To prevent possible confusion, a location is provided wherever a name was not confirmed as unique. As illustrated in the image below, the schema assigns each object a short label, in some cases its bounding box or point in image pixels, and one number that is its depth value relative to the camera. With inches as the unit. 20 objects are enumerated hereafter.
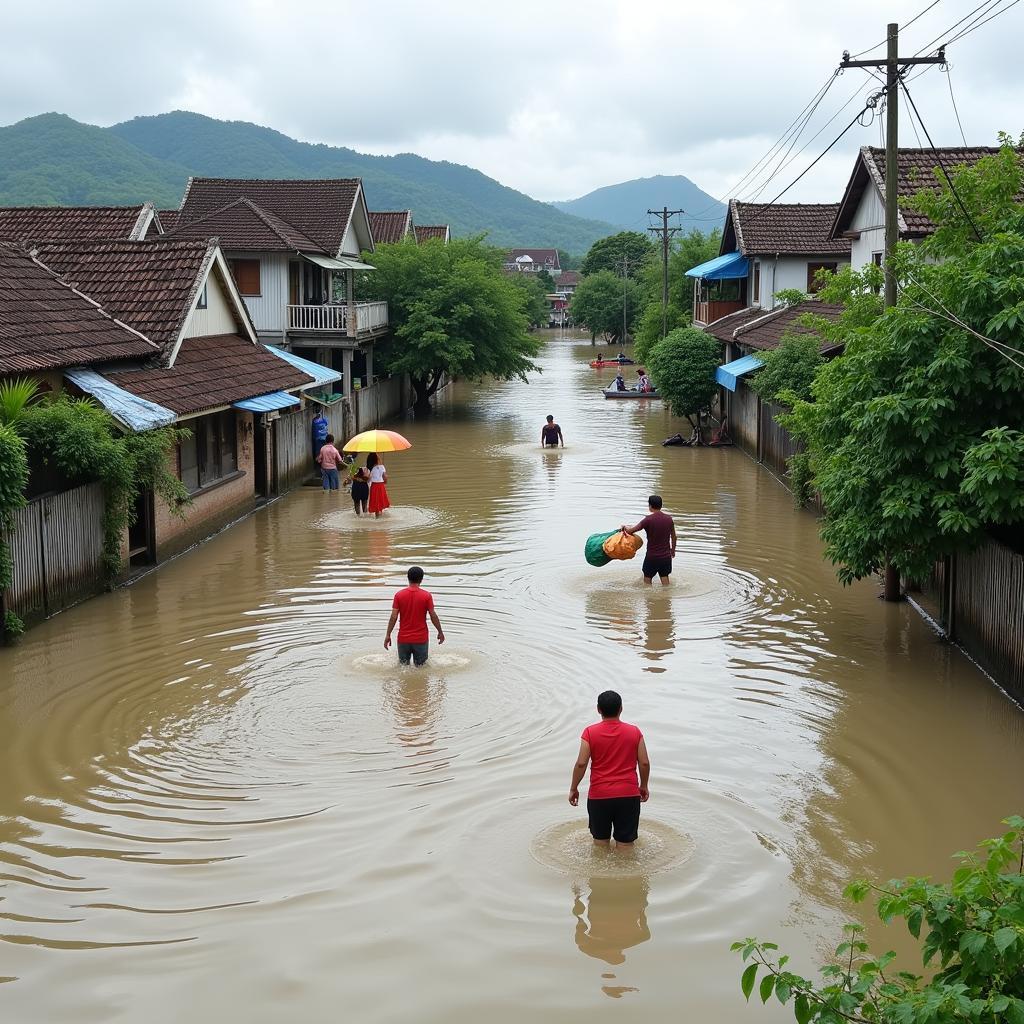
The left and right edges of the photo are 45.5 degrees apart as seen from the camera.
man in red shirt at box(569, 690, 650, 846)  356.5
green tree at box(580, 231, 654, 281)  5059.1
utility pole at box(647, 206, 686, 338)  2273.6
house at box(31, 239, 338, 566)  804.0
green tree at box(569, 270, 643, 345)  4222.4
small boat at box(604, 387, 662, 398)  2167.2
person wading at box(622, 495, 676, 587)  712.4
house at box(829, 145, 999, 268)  993.5
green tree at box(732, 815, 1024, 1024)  189.0
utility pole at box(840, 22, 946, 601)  674.8
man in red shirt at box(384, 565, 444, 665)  539.2
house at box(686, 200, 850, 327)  1630.2
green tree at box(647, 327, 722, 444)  1553.9
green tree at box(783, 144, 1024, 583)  515.5
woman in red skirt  973.2
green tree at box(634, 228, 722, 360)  2326.5
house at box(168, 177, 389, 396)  1576.0
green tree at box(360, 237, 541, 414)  1763.0
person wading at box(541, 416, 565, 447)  1434.5
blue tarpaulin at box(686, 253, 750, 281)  1736.0
